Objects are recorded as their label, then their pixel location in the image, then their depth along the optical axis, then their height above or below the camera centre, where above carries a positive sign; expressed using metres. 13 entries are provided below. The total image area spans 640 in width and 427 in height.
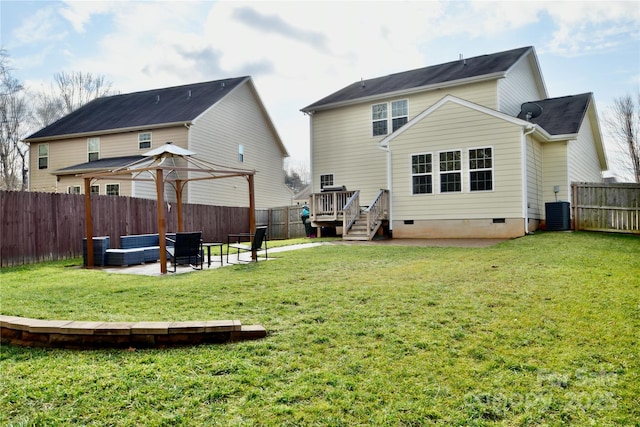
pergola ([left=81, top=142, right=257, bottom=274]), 8.84 +0.78
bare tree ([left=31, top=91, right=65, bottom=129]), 35.03 +9.80
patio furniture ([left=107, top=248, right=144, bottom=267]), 10.07 -0.87
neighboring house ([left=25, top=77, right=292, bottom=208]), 20.08 +4.34
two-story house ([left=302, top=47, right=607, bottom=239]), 13.18 +2.27
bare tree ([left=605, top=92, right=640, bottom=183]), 25.70 +5.18
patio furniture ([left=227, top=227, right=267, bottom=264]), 9.61 -0.49
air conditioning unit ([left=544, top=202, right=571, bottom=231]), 13.81 -0.16
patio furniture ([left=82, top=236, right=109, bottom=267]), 10.13 -0.73
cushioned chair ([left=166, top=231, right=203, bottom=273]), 9.13 -0.64
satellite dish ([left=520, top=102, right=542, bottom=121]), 16.25 +3.98
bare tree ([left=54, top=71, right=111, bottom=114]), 36.75 +11.92
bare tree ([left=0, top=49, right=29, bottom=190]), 32.16 +6.35
